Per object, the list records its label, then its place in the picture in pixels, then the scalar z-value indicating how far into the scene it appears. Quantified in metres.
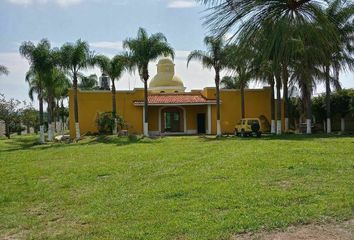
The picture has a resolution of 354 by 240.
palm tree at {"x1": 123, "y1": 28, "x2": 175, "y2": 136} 34.56
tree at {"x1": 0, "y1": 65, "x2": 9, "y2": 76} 33.97
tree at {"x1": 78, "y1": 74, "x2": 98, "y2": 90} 56.25
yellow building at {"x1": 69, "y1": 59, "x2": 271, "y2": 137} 41.53
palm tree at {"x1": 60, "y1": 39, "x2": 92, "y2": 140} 34.57
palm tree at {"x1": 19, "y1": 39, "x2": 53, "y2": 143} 34.34
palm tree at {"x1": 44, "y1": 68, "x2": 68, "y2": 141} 37.41
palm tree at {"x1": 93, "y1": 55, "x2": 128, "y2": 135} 36.56
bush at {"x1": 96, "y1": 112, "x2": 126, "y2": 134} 37.53
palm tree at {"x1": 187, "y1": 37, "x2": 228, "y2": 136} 34.94
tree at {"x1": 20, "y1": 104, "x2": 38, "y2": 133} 60.97
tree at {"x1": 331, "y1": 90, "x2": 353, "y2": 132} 39.66
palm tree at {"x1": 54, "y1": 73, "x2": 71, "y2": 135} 43.05
